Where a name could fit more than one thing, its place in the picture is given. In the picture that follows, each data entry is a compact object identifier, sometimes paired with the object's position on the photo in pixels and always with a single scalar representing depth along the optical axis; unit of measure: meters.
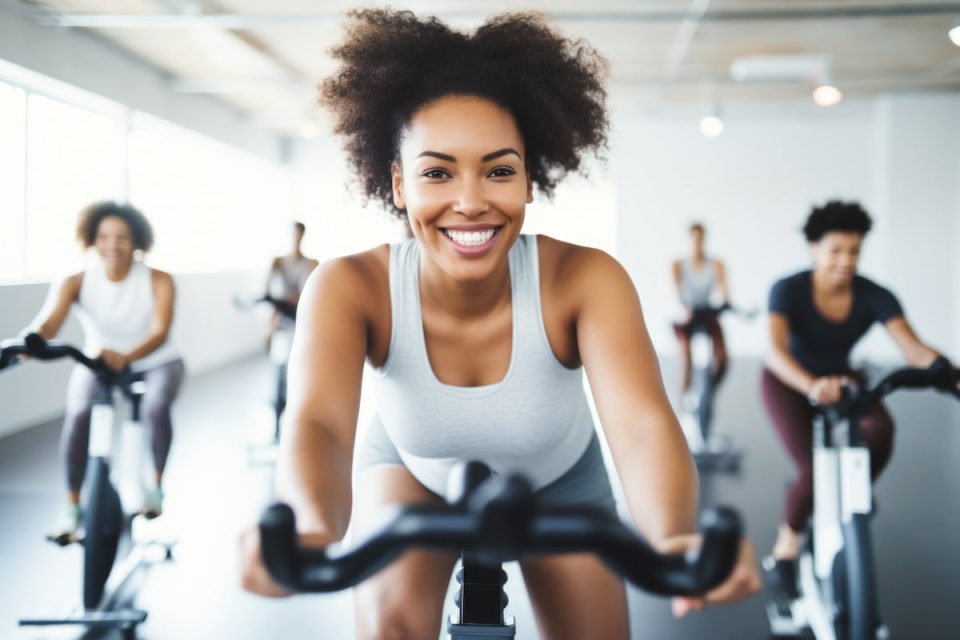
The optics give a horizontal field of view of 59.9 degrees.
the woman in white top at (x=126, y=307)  3.45
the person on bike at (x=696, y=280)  5.90
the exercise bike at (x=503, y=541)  0.65
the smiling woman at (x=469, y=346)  1.17
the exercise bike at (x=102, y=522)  2.73
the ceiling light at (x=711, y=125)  7.36
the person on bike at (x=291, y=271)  5.61
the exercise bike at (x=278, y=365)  4.91
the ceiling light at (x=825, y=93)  6.15
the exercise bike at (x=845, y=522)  2.18
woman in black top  2.87
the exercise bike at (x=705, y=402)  4.96
